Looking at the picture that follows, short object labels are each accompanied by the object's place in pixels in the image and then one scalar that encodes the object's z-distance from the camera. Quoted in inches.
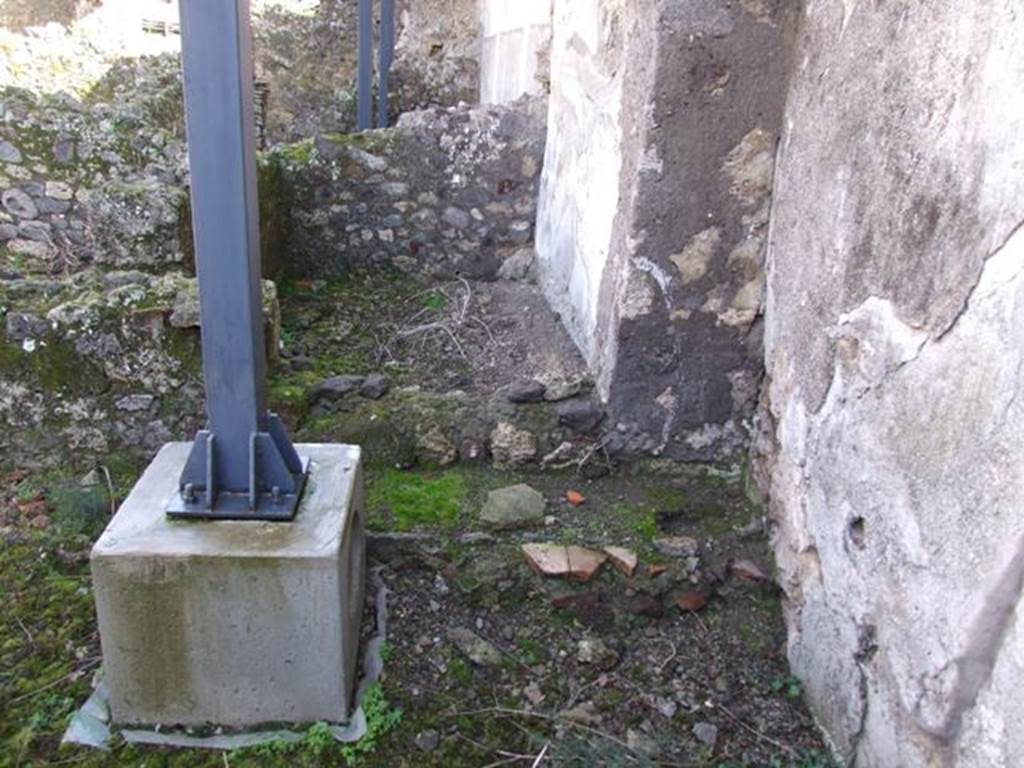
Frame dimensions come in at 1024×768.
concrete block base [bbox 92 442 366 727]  70.7
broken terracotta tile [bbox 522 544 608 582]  94.1
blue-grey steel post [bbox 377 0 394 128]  298.7
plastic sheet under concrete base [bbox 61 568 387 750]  75.0
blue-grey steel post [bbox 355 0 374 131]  267.0
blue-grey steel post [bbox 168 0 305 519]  64.5
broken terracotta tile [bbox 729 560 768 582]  96.6
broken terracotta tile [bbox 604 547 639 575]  95.1
